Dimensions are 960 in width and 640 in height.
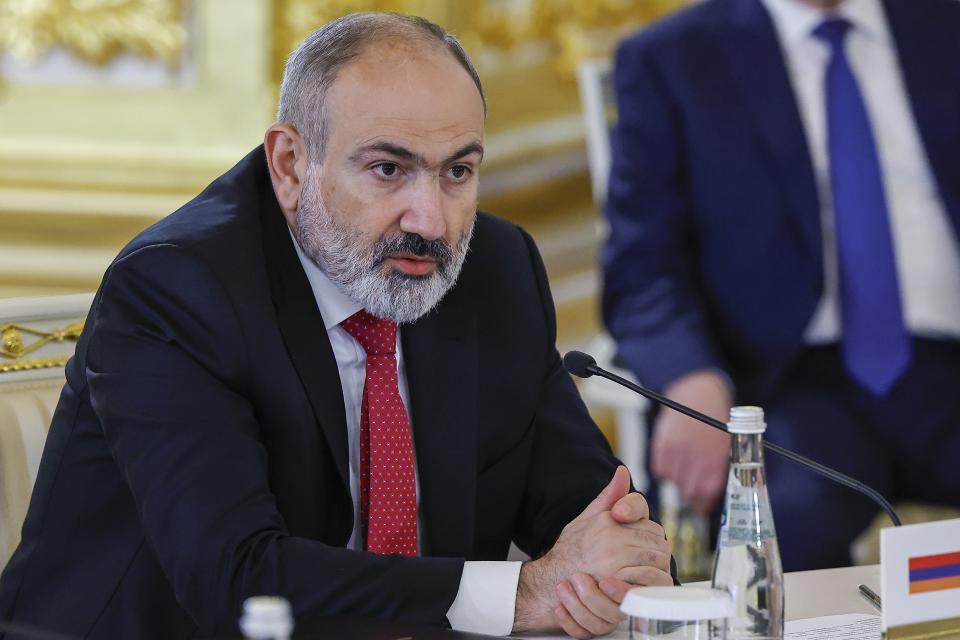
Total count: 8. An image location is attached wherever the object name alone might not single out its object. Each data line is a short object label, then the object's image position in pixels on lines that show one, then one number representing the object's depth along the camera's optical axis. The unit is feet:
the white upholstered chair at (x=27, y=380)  16.02
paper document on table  15.24
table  14.92
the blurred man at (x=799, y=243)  18.02
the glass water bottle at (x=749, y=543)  15.00
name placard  14.90
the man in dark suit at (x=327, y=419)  15.40
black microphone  15.50
